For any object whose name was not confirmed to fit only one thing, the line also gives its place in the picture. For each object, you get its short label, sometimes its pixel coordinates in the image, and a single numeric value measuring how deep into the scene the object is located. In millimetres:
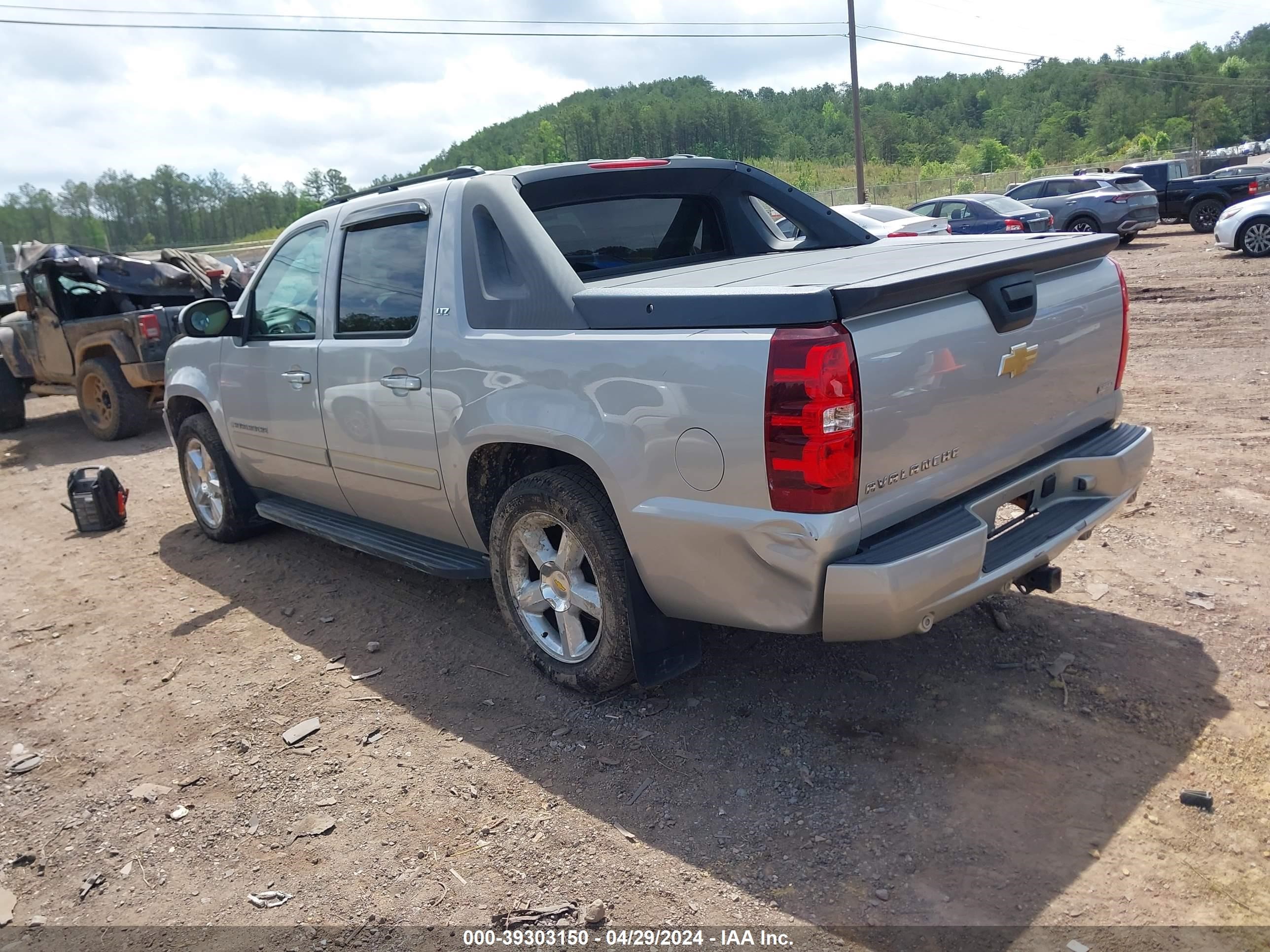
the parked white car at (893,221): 15312
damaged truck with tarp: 9688
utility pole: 31578
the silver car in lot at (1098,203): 20500
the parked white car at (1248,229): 15539
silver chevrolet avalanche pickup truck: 2734
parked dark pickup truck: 22172
